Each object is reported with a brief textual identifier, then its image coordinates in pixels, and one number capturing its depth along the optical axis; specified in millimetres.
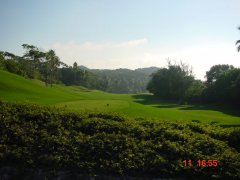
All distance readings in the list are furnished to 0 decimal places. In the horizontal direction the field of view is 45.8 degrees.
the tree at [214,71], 120188
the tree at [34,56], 90188
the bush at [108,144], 10961
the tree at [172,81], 88500
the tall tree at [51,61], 93000
